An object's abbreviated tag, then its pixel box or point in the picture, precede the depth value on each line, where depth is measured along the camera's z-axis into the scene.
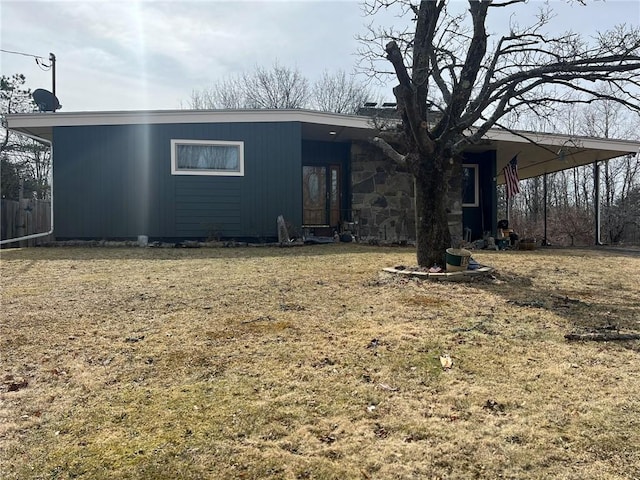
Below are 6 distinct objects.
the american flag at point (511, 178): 11.44
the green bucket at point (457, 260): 5.27
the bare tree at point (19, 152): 17.70
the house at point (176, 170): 9.66
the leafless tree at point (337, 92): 24.80
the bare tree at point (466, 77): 5.09
